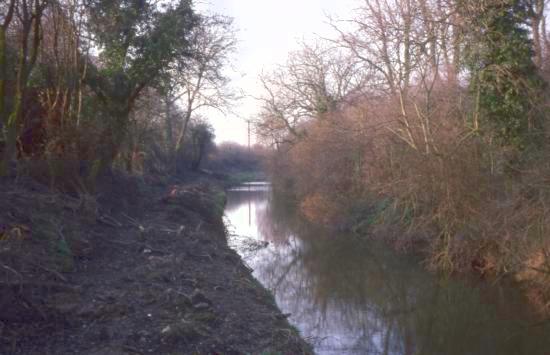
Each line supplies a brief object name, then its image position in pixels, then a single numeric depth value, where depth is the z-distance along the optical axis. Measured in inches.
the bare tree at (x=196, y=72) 709.3
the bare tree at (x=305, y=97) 1282.0
